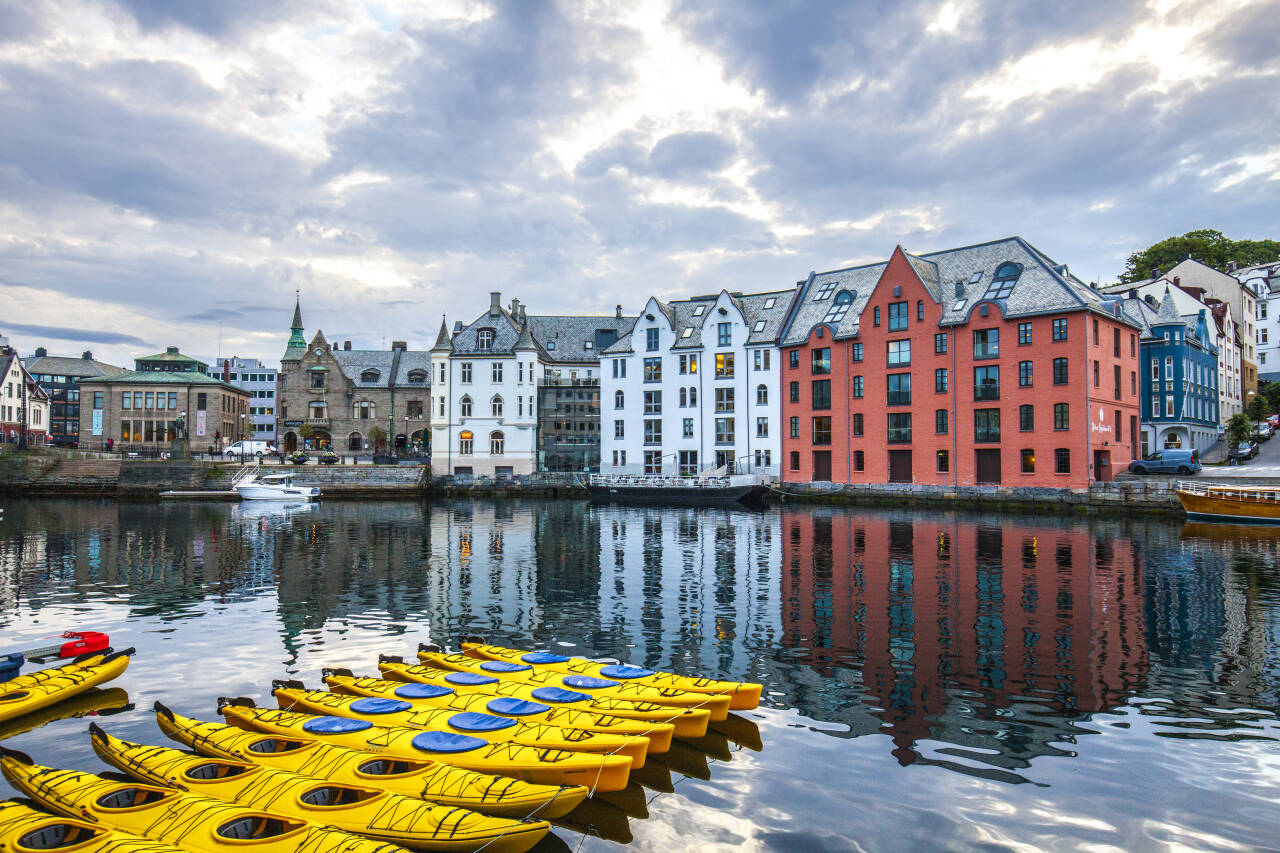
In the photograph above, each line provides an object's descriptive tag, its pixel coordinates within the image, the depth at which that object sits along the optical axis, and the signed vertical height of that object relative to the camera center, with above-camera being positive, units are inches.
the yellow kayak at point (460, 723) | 426.0 -160.5
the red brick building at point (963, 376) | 2182.6 +247.8
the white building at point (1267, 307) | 3890.3 +738.5
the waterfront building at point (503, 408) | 3250.5 +215.4
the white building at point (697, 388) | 2881.4 +268.4
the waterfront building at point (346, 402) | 3703.2 +279.2
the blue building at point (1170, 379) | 2554.1 +251.0
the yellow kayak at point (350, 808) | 346.6 -165.6
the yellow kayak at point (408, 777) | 377.7 -163.8
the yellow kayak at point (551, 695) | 477.1 -159.9
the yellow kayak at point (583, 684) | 498.3 -159.1
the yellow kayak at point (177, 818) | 326.0 -163.2
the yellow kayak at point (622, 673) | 524.1 -158.3
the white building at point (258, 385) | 5718.5 +564.9
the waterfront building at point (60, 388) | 5078.7 +484.5
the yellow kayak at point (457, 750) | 402.9 -161.2
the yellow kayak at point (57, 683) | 546.9 -168.3
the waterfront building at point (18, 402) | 3720.5 +303.0
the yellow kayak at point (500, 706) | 452.4 -160.3
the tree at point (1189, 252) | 3895.2 +1042.8
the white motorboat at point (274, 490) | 2598.4 -102.6
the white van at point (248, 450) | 3120.1 +40.2
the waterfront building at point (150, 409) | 3563.0 +239.6
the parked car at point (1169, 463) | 2094.0 -24.3
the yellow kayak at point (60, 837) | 317.7 -159.4
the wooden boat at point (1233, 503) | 1712.6 -111.6
